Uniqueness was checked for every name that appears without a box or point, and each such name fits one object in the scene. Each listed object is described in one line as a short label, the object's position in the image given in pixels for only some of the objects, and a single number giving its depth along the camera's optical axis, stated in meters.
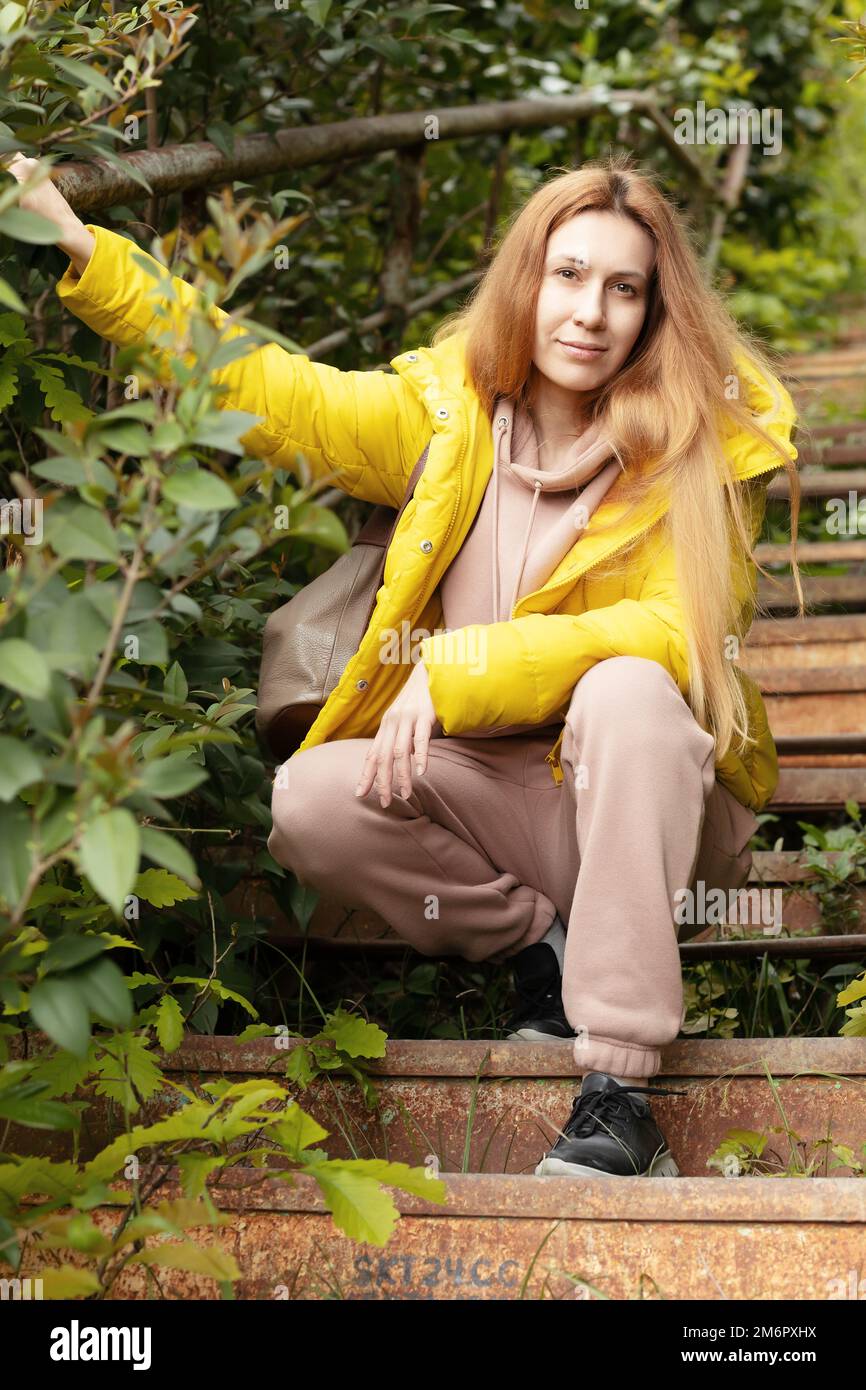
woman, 1.92
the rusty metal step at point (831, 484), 4.05
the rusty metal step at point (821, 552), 3.71
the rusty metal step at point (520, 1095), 1.81
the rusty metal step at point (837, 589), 3.58
